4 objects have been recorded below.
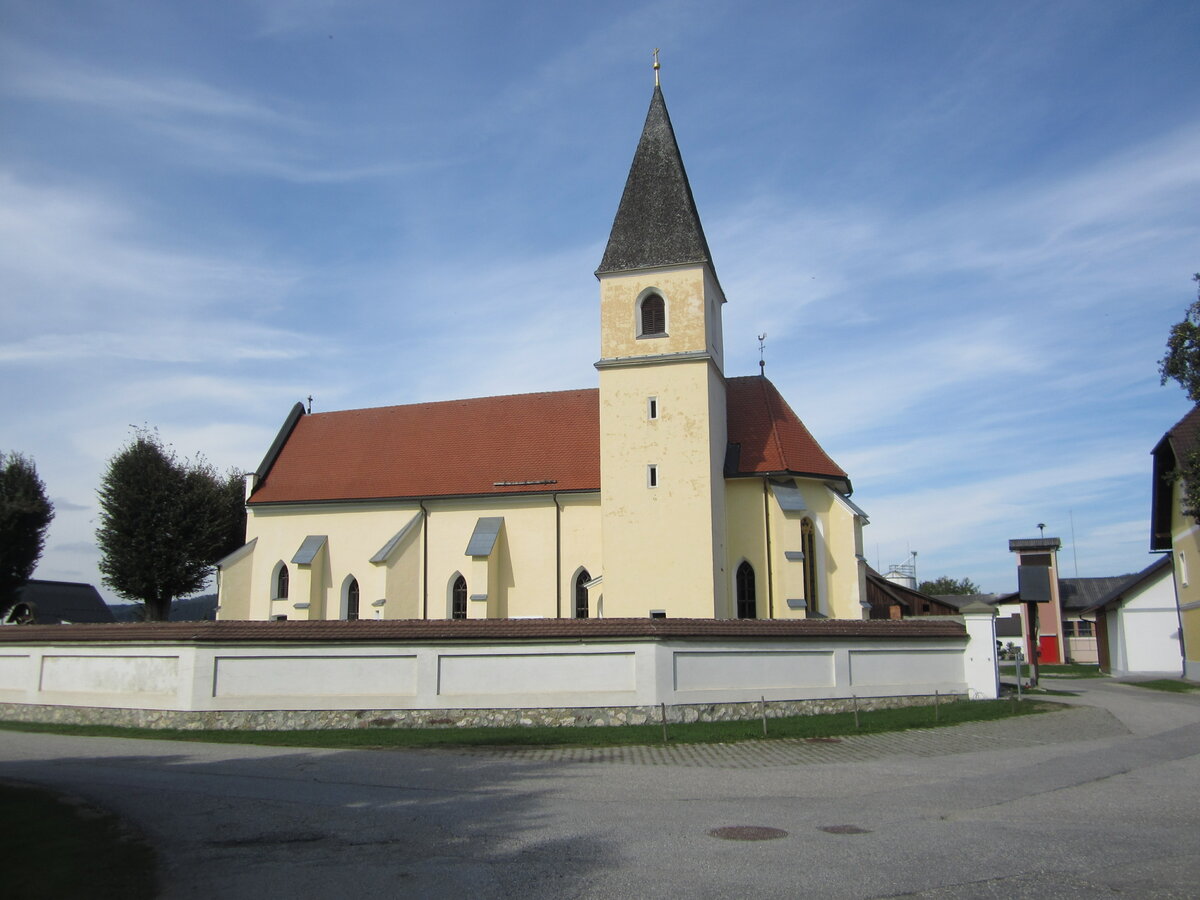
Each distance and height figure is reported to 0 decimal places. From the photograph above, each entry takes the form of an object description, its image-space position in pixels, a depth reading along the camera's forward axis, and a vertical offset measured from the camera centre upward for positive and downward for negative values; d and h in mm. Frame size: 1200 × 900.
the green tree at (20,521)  44156 +5121
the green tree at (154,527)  42188 +4569
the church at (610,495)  30188 +4573
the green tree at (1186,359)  24406 +6643
